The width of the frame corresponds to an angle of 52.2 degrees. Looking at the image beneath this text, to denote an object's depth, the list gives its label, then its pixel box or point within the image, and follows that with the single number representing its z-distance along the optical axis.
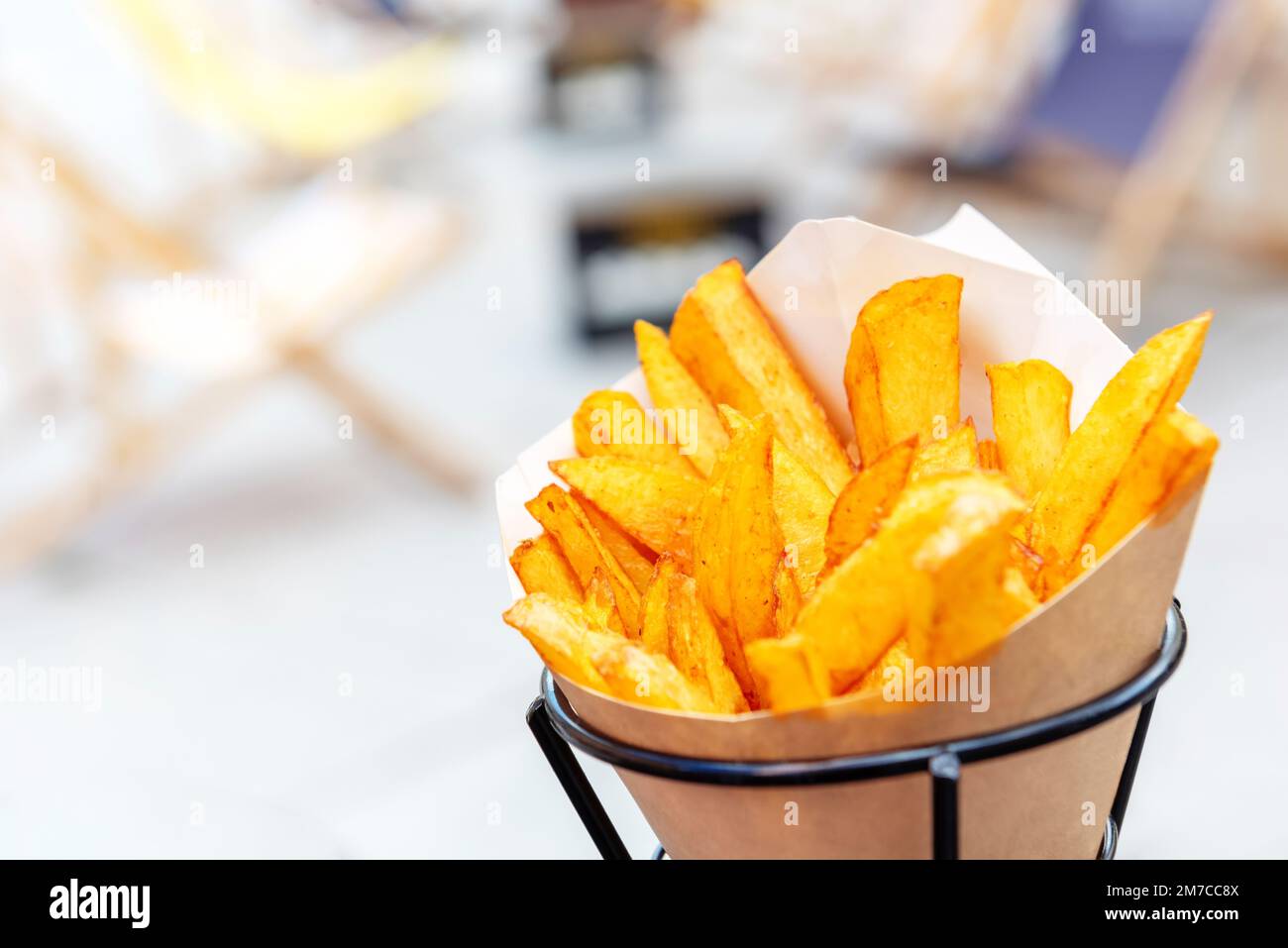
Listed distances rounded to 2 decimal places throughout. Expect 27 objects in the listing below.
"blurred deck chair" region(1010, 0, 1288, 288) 2.88
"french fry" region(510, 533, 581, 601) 0.68
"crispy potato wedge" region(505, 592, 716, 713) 0.56
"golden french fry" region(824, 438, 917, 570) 0.56
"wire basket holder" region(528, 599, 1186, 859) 0.53
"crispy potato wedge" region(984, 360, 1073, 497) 0.66
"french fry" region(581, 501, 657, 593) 0.72
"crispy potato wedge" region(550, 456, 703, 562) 0.69
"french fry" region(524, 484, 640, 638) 0.69
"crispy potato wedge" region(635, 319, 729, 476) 0.77
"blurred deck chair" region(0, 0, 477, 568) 2.86
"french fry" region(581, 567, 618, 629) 0.63
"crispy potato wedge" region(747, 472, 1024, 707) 0.48
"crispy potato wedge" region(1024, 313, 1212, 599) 0.58
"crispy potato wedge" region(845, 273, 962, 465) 0.69
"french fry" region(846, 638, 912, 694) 0.58
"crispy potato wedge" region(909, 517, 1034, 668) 0.48
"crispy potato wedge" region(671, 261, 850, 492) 0.77
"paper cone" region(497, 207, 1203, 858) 0.53
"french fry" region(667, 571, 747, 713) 0.61
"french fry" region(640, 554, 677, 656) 0.64
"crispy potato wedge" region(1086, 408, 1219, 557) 0.51
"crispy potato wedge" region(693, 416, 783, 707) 0.63
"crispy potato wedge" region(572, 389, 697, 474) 0.77
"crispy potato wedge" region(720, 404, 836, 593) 0.68
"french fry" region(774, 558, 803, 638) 0.64
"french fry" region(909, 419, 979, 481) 0.63
